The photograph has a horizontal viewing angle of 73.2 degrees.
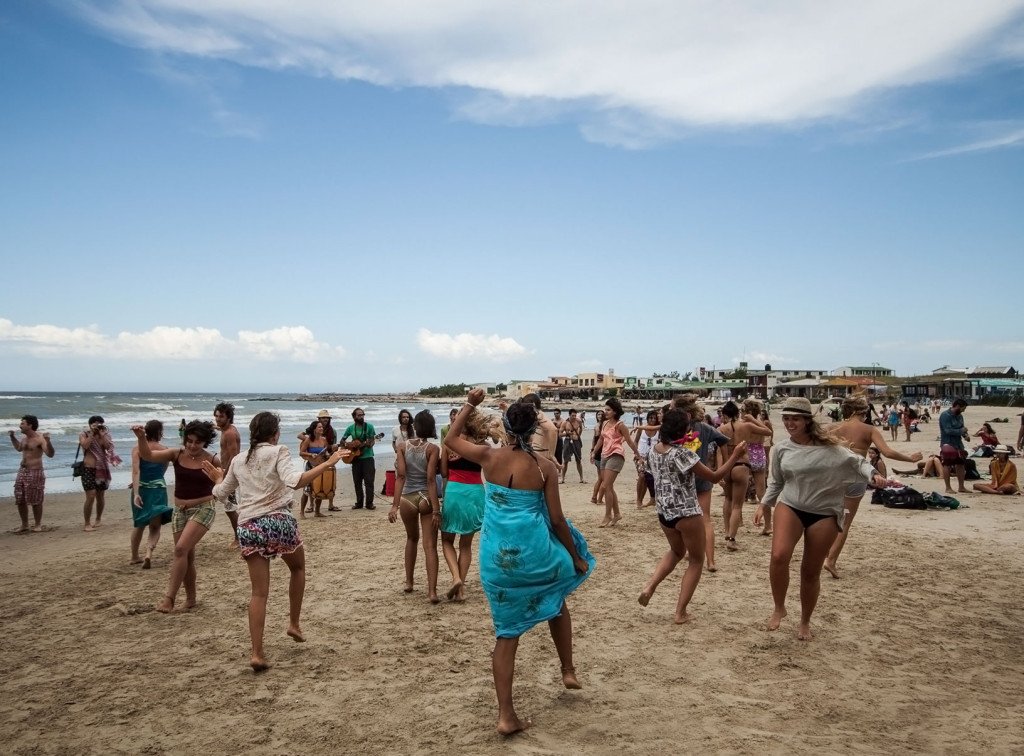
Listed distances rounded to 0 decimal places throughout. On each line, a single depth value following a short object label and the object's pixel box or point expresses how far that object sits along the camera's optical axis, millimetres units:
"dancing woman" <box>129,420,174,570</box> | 7629
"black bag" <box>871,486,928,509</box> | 11766
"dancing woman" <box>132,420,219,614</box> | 6141
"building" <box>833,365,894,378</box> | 115538
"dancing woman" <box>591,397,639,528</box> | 10500
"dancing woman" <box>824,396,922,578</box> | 6613
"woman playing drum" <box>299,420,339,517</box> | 11953
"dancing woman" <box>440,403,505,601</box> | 6293
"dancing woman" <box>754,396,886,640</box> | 5188
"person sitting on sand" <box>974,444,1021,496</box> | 12844
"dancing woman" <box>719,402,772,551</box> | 8645
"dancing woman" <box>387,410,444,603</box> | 6496
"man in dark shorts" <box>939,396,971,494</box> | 13047
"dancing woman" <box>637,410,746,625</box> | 5664
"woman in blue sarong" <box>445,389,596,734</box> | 3883
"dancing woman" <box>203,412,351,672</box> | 4848
